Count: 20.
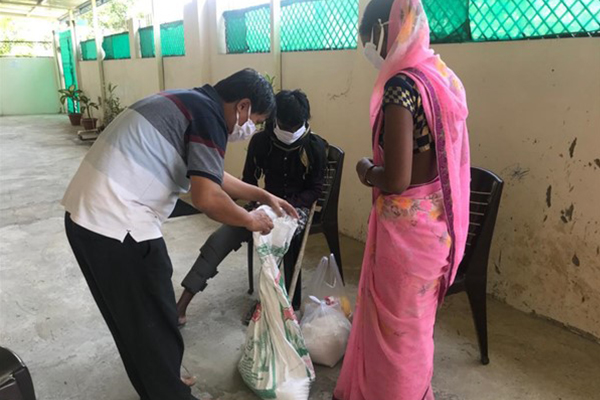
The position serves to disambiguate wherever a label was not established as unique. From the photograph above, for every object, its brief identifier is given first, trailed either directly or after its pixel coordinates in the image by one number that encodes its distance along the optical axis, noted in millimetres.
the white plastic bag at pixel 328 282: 1990
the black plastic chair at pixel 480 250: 1734
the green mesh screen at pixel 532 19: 1823
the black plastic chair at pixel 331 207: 2322
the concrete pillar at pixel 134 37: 6578
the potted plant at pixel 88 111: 8784
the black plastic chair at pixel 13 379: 912
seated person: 2078
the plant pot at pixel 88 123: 8741
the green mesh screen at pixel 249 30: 3845
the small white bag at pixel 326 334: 1786
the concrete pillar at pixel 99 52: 8562
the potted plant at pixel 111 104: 8032
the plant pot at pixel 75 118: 9906
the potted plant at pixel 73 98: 9549
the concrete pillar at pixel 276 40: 3562
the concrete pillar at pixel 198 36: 4434
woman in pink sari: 1175
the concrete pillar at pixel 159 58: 5723
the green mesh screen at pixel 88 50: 9409
